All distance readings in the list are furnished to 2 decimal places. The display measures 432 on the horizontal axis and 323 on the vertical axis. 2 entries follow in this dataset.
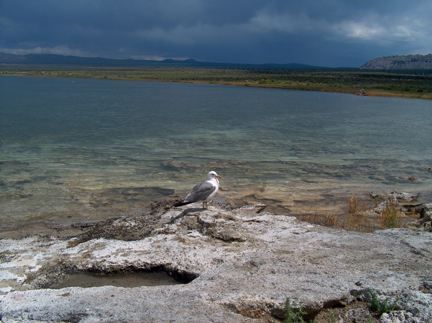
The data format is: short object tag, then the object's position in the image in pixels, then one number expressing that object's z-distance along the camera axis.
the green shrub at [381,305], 3.44
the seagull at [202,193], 6.32
